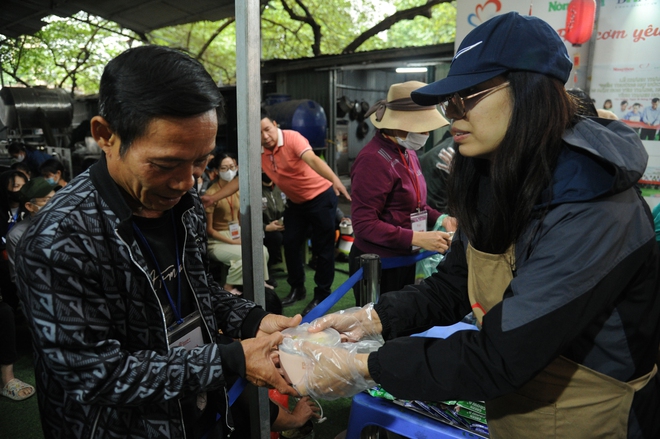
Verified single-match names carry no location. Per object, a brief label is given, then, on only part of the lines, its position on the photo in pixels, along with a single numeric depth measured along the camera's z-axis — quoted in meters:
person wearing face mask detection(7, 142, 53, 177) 7.97
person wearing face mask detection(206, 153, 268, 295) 4.88
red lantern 4.56
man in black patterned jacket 1.10
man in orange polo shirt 4.79
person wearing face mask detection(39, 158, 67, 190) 5.93
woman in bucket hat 2.93
